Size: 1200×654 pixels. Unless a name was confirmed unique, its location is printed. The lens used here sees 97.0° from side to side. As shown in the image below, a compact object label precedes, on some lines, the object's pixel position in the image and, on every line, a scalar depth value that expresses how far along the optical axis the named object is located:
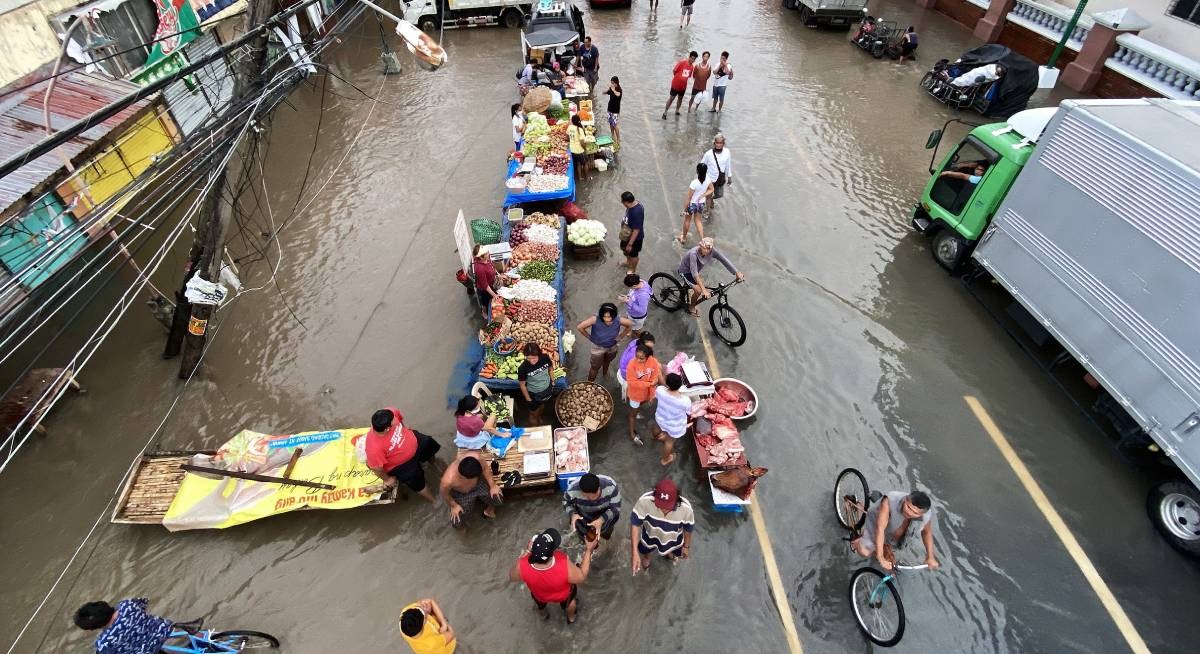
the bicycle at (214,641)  5.71
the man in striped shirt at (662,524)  5.98
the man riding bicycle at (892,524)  5.84
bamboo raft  7.20
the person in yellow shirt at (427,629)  5.13
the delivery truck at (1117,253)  6.93
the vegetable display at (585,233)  11.38
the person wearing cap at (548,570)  5.33
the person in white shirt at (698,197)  11.16
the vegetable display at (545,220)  11.37
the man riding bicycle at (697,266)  8.94
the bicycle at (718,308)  9.63
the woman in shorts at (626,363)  7.98
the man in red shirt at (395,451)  6.52
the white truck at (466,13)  22.06
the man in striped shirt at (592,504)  5.80
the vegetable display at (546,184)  12.03
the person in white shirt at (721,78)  15.83
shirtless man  6.36
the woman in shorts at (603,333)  7.97
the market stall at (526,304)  8.51
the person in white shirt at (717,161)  11.46
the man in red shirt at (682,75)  15.72
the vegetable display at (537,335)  8.71
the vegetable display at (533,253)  10.40
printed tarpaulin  7.18
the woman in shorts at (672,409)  6.96
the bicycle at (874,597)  6.21
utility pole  7.71
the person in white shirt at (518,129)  13.62
